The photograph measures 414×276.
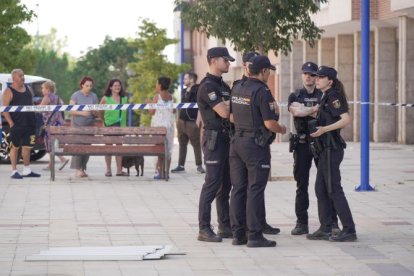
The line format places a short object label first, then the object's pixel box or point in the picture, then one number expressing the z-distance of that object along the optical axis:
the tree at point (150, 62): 50.91
